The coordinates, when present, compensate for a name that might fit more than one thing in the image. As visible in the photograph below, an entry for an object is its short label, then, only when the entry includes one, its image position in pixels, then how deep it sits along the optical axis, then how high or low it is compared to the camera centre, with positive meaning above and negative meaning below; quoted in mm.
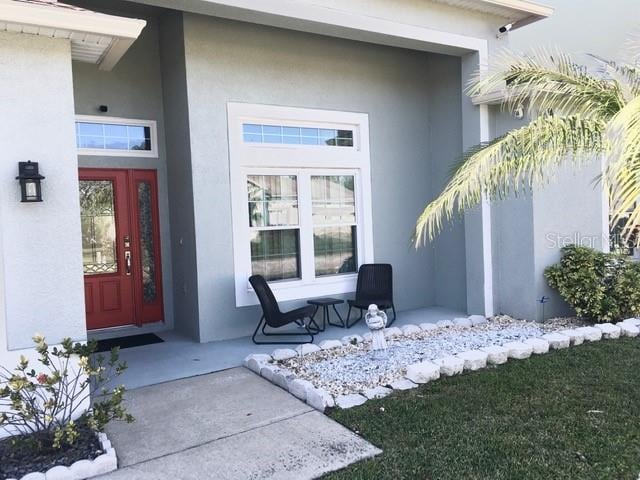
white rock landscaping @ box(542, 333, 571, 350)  6461 -1599
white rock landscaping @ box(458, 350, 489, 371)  5695 -1576
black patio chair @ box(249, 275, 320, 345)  6789 -1135
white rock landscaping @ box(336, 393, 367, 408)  4762 -1671
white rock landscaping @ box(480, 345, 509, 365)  5895 -1599
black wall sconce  4305 +448
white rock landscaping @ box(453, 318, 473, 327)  7727 -1575
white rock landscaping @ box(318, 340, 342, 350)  6527 -1549
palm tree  4852 +774
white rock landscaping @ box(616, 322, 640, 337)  6973 -1624
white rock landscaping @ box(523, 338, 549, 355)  6225 -1586
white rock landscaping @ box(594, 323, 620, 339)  6902 -1598
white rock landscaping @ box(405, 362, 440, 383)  5336 -1594
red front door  7609 -237
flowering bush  3816 -1319
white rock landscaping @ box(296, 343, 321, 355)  6311 -1542
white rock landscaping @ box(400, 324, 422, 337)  7309 -1569
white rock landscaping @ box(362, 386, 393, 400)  4965 -1671
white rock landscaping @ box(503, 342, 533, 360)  6074 -1596
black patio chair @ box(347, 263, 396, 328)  8203 -994
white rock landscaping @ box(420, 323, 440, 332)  7447 -1568
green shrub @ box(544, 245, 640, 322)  7469 -1049
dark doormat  7191 -1577
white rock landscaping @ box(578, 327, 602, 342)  6753 -1599
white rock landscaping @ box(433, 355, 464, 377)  5500 -1577
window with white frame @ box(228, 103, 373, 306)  7516 +391
